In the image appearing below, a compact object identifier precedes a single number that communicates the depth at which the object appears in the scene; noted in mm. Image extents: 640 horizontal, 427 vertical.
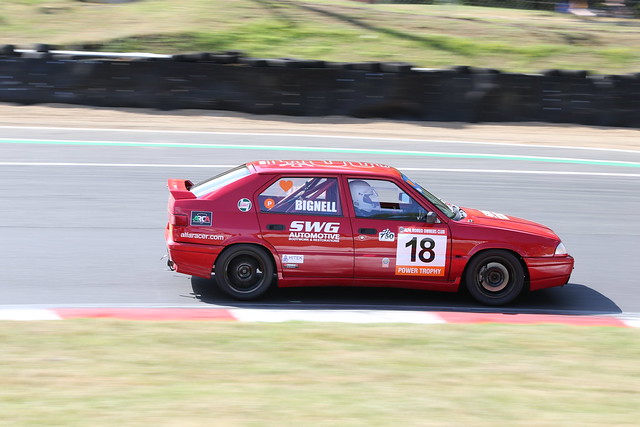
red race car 15578
